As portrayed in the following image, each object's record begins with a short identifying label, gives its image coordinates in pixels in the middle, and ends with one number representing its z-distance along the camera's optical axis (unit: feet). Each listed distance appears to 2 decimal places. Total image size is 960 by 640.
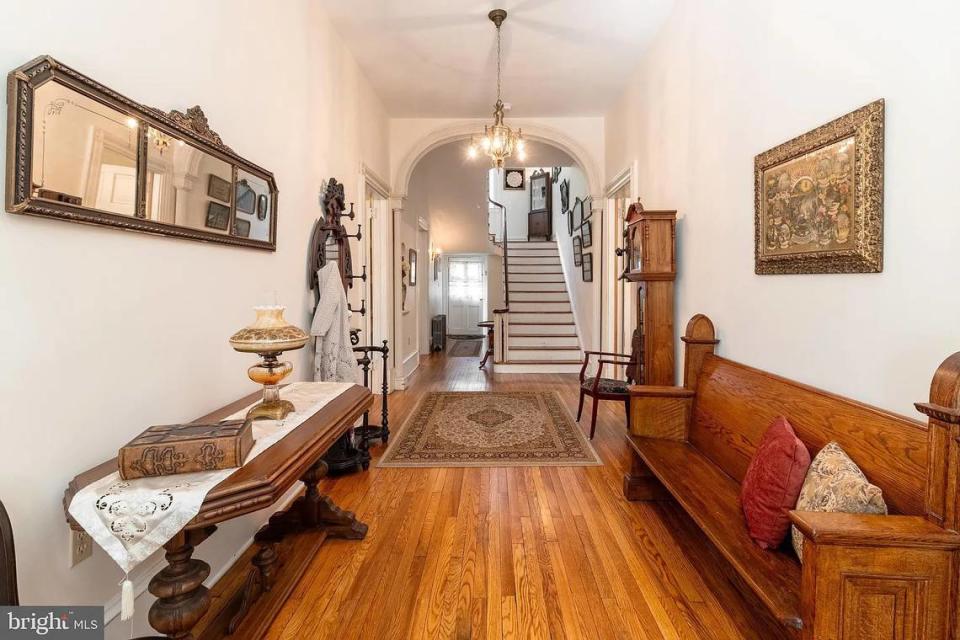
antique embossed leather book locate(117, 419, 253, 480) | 3.70
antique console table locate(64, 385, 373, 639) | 3.71
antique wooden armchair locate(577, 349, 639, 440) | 11.48
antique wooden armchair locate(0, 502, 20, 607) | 2.93
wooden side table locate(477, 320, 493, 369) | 23.82
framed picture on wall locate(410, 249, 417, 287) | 22.33
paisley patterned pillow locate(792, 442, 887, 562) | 4.25
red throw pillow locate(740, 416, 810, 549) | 4.91
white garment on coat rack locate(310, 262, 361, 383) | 9.12
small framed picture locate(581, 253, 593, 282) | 21.13
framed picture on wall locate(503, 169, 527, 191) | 37.78
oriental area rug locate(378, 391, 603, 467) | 10.53
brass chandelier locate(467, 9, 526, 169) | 11.95
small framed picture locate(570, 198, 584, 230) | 25.00
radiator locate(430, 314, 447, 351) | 29.32
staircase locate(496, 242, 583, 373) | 21.62
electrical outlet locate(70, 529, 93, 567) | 4.10
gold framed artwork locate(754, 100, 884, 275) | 4.96
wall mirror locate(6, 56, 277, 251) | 3.57
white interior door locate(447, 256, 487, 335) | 35.76
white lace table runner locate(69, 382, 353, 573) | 3.40
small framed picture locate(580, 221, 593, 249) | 20.36
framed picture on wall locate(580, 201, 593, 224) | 22.39
